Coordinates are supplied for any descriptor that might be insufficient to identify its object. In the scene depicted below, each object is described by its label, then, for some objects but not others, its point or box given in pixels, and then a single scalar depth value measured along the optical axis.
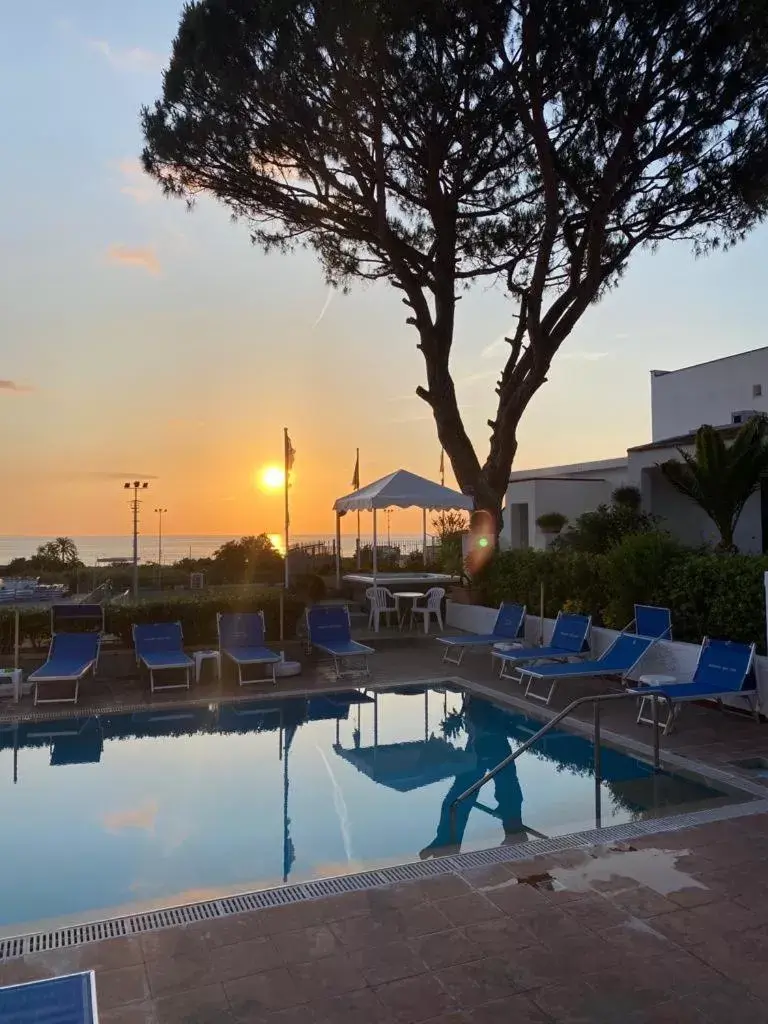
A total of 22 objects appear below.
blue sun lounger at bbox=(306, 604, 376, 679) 10.73
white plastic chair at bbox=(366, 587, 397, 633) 13.61
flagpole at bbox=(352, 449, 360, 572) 21.58
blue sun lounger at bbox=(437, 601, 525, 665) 10.87
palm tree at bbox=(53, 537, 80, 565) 50.61
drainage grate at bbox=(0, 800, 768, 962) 3.71
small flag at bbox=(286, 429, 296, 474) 16.62
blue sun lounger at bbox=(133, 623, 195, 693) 9.70
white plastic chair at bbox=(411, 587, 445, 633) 13.71
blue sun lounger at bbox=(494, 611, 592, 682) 9.50
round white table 13.73
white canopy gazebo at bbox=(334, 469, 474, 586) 12.62
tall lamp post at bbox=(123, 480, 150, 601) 35.25
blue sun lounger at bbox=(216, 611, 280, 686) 10.22
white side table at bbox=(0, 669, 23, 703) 9.04
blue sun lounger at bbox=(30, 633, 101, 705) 9.04
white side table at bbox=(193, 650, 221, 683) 10.27
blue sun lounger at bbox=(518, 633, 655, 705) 8.44
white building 18.75
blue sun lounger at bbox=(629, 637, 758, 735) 7.18
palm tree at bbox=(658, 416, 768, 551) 12.95
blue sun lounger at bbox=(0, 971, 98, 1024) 3.00
